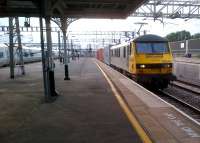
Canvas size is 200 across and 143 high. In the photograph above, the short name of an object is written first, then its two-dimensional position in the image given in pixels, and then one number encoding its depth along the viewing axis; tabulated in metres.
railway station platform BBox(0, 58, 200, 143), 3.56
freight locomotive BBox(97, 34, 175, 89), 8.85
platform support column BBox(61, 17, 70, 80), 9.95
